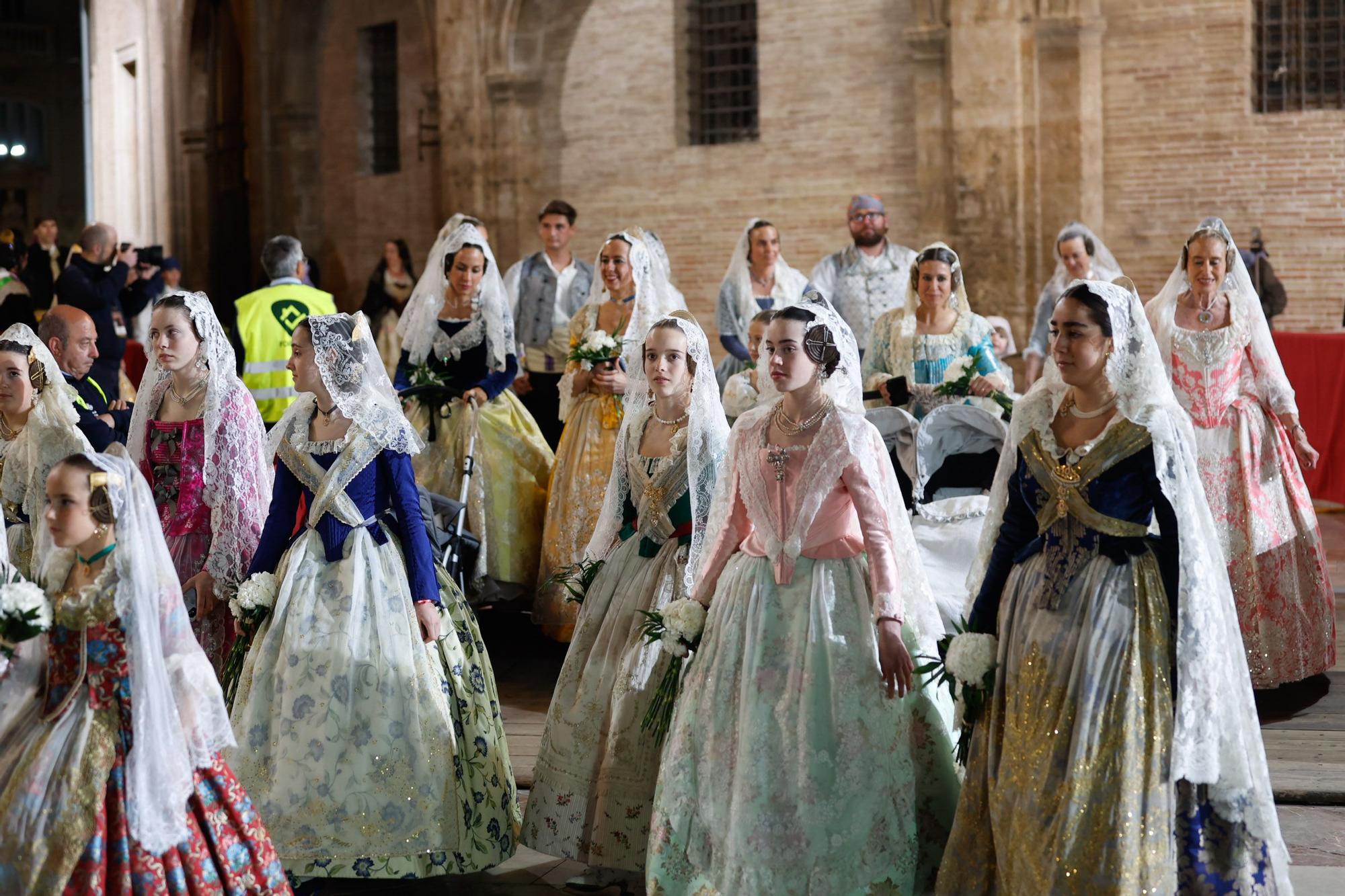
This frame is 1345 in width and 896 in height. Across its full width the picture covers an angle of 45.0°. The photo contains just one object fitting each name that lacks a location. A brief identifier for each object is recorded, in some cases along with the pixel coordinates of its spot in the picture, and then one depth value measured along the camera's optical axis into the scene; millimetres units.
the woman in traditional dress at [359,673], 4461
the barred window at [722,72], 15133
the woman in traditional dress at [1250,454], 6641
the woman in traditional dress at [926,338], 7320
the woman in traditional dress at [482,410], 7750
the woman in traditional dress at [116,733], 3594
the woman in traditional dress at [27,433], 5469
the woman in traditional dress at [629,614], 4574
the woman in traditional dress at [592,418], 7477
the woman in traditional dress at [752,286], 9148
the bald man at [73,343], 6535
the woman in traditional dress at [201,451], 5215
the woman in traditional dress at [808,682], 3998
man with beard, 9328
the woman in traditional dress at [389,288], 14203
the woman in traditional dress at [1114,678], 3723
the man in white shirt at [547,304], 9469
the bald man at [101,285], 9719
